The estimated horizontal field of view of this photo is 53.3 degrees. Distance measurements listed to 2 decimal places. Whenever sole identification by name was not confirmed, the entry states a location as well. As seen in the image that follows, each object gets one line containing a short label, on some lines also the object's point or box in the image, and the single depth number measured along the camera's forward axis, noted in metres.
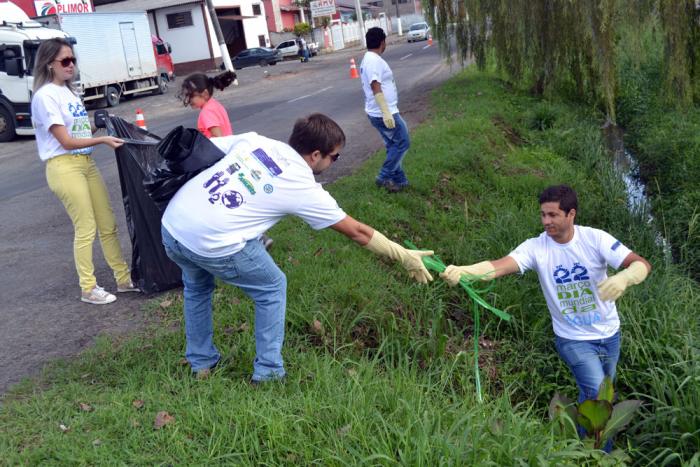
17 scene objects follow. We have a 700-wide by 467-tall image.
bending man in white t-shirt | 3.45
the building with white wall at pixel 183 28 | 38.59
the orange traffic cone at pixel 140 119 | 11.94
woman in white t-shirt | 4.85
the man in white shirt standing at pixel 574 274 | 4.12
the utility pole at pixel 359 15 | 46.21
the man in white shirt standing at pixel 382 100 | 7.16
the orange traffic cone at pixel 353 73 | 24.70
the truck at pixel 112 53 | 21.30
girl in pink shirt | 5.48
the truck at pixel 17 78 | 16.27
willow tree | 9.74
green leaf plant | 3.66
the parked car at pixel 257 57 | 38.19
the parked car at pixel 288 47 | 42.56
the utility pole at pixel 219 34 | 26.22
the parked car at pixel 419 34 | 45.87
